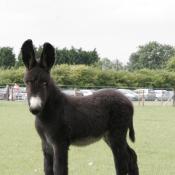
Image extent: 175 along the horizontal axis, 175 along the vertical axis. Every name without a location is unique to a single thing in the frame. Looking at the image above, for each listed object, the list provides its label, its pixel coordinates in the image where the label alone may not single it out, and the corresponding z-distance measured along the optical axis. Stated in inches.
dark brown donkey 250.1
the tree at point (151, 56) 4931.1
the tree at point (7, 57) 3686.5
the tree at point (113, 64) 5065.9
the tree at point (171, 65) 3772.6
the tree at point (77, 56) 3799.2
